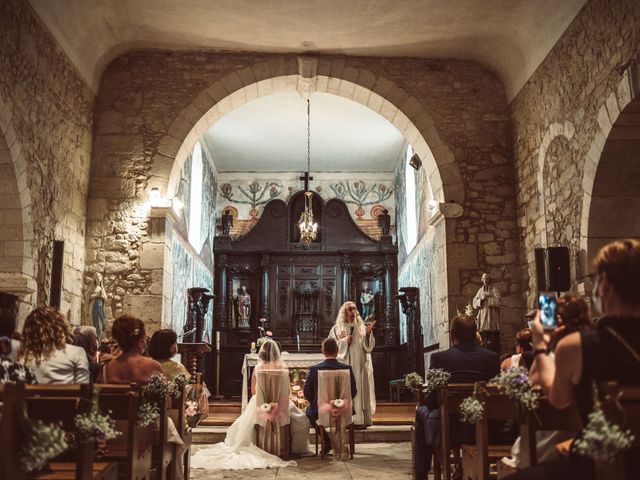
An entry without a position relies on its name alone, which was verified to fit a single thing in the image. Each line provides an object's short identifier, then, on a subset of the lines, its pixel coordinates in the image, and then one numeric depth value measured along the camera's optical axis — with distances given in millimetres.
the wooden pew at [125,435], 3672
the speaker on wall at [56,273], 8141
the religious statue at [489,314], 9289
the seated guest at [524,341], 5727
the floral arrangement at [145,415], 4055
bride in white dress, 7195
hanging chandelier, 13883
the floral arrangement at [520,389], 3100
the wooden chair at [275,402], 7500
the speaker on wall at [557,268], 7730
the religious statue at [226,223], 17688
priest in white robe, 9406
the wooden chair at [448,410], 4703
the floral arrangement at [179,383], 4996
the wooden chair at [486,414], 3930
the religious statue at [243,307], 16734
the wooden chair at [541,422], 3121
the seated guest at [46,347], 4023
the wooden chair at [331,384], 7484
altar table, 12959
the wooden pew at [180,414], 5246
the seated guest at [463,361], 5090
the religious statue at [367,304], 17125
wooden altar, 16969
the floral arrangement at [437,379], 4814
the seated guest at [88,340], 5957
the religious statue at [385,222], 17828
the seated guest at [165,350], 5473
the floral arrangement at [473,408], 3887
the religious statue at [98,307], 9625
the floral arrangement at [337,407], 7395
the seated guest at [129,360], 4641
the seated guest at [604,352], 2486
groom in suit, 7660
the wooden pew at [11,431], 2551
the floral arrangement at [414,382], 5570
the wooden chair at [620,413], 2365
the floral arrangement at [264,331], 16016
